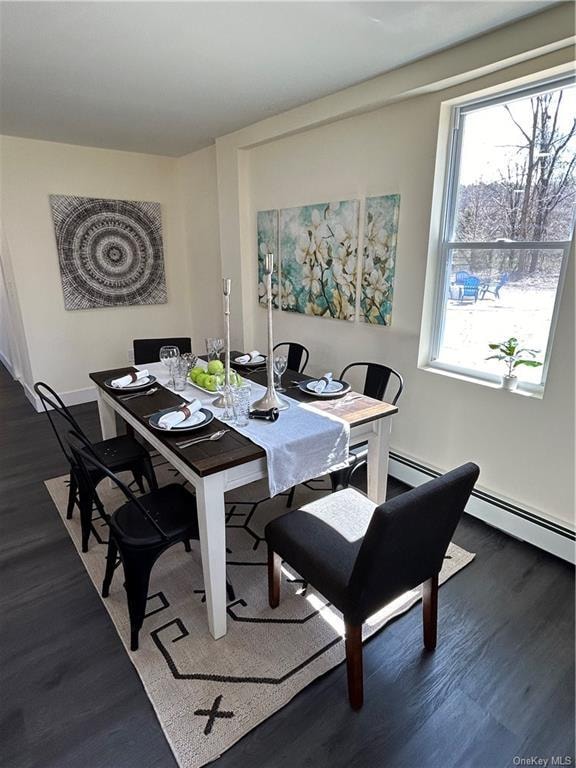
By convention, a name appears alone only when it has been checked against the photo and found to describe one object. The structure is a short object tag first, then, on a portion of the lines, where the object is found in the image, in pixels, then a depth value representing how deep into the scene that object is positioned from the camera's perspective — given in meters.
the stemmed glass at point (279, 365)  2.26
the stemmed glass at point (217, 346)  2.62
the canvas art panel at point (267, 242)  3.62
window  2.02
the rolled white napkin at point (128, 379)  2.30
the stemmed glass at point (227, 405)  1.91
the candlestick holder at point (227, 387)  1.90
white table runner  1.67
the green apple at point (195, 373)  2.35
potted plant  2.24
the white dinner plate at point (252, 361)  2.76
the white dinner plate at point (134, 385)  2.27
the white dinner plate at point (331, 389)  2.21
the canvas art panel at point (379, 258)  2.70
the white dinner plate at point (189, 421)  1.77
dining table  1.56
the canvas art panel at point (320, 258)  3.01
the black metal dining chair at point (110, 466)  2.13
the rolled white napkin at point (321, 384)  2.27
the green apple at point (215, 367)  2.34
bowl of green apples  2.21
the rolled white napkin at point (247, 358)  2.79
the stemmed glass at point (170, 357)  2.32
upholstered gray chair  1.24
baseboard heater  2.13
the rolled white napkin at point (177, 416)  1.79
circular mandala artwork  4.09
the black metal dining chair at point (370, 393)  2.24
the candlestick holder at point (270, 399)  1.89
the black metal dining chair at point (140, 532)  1.60
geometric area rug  1.44
